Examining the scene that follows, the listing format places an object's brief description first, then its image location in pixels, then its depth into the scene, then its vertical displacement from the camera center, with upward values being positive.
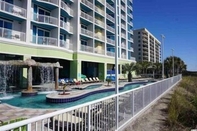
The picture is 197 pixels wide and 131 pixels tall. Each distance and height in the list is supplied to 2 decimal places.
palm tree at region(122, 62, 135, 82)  22.16 +0.35
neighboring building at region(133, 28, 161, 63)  61.72 +12.58
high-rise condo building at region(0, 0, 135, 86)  12.77 +4.93
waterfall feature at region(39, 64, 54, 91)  14.28 -1.06
